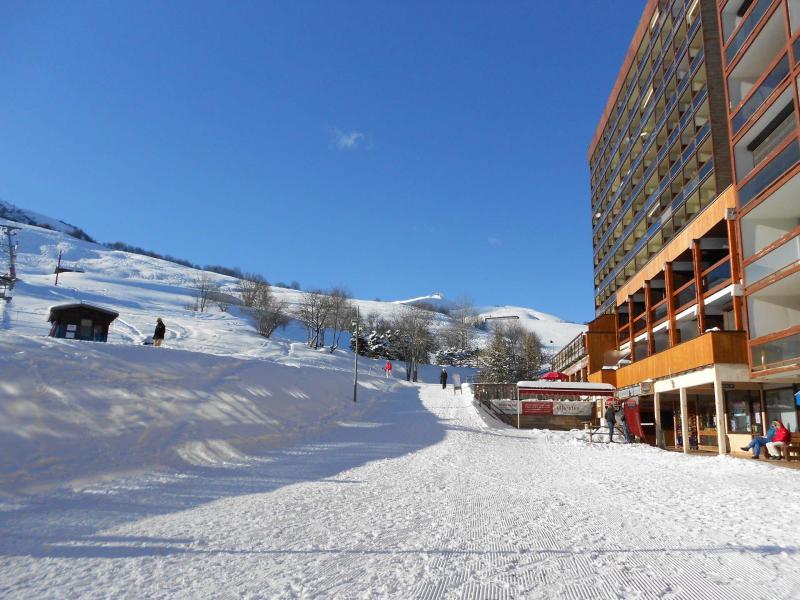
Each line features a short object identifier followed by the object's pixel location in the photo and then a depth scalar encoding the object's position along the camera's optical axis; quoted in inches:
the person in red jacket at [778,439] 661.3
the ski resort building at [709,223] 717.3
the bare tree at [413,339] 2960.1
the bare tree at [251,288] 3501.5
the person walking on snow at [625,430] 941.7
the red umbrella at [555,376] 1348.5
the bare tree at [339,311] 3198.8
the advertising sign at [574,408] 1145.3
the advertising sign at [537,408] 1134.7
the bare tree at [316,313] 3046.3
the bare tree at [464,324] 4185.5
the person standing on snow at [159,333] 940.2
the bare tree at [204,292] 3487.7
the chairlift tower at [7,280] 1401.3
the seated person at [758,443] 689.0
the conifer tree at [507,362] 2573.8
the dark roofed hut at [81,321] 1050.7
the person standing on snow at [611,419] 921.9
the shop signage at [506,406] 1170.0
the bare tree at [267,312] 2726.4
